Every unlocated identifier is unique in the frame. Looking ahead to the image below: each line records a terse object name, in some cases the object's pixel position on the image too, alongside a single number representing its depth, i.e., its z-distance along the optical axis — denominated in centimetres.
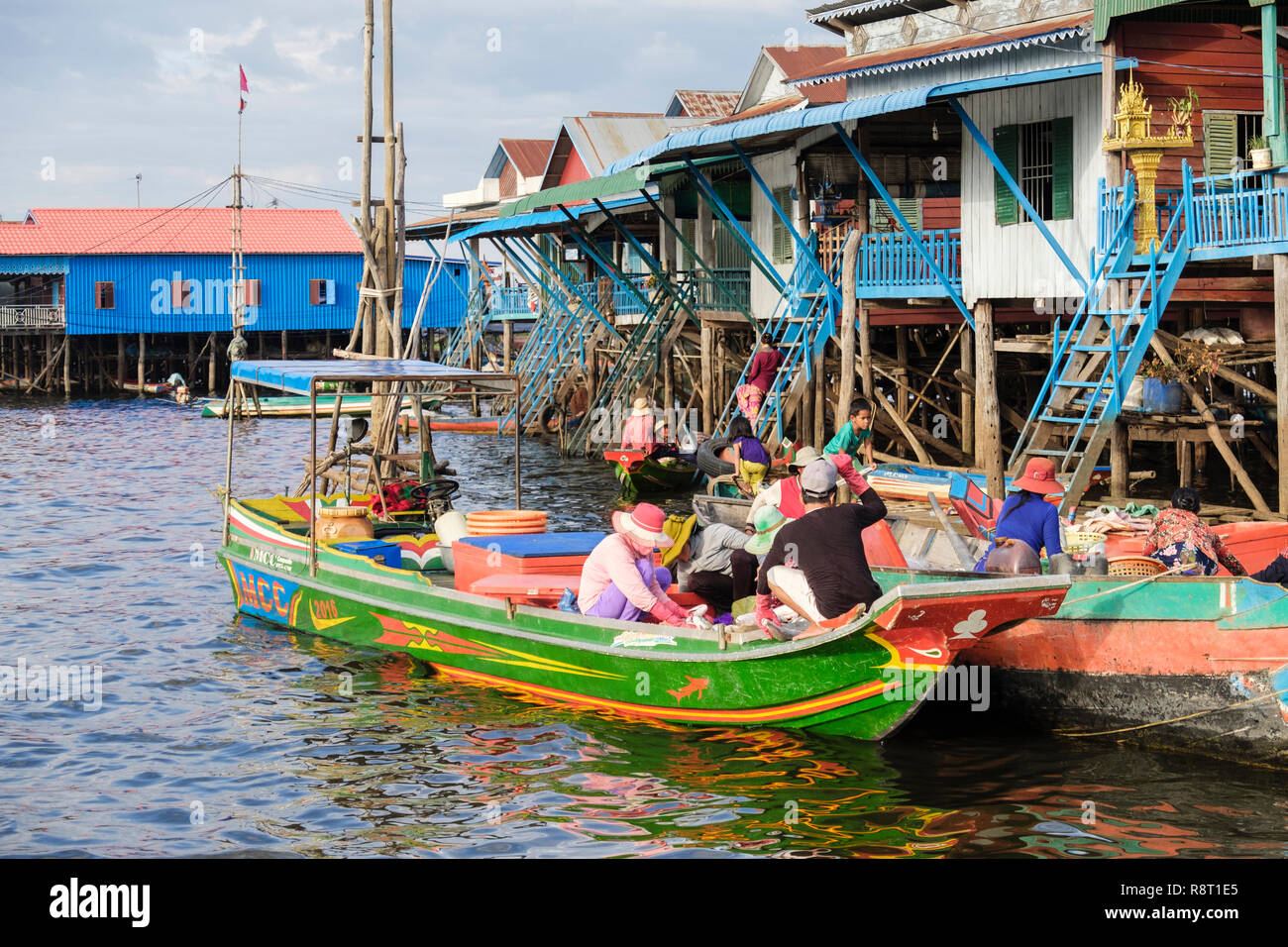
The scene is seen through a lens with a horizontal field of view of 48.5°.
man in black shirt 953
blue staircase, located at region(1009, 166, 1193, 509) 1642
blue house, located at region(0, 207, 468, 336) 5425
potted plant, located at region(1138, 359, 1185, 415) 1856
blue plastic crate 1385
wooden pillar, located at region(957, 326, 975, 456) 2173
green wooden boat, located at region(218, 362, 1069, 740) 910
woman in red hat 1091
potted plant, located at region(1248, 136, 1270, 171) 1586
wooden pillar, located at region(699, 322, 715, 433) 2877
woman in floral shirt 1054
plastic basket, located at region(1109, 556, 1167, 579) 1049
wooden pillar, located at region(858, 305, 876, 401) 2194
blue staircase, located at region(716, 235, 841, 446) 2323
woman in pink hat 1030
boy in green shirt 1536
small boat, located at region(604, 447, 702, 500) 2434
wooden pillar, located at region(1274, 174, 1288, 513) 1538
